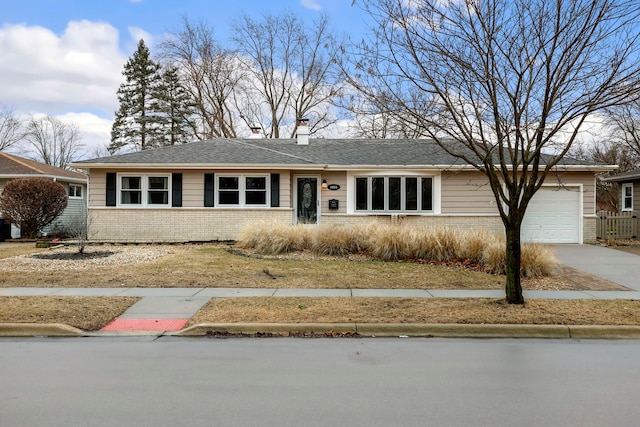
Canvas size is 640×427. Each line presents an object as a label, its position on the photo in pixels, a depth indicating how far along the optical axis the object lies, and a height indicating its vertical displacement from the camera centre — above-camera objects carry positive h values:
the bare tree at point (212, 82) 37.28 +10.77
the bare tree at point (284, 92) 35.72 +9.68
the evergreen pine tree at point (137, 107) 41.94 +9.67
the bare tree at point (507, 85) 6.84 +2.04
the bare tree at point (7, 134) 44.66 +7.56
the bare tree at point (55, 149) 49.91 +7.07
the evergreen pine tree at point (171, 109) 41.03 +9.30
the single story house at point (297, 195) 17.55 +0.79
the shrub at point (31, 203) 19.08 +0.43
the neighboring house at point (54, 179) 21.48 +1.76
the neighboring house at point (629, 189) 23.86 +1.49
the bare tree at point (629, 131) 35.00 +6.71
